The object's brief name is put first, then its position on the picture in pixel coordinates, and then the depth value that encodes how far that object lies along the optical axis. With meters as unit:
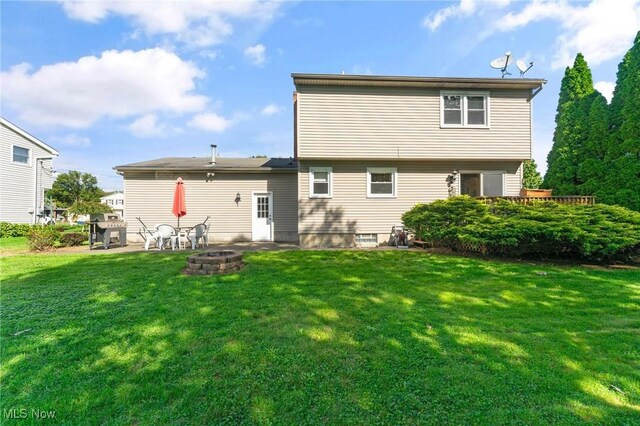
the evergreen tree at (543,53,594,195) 11.73
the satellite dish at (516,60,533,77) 11.21
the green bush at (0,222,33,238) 14.87
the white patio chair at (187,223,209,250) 10.64
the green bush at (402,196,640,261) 6.72
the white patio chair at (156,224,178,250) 10.30
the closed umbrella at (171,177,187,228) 9.27
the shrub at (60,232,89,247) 11.12
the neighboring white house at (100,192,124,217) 57.31
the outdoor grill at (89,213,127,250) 10.76
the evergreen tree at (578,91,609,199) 10.75
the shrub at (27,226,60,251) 9.78
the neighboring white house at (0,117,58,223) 16.22
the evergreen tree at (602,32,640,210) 9.50
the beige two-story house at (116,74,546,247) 10.55
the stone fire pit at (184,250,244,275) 6.11
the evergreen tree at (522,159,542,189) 14.38
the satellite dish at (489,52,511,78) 11.36
